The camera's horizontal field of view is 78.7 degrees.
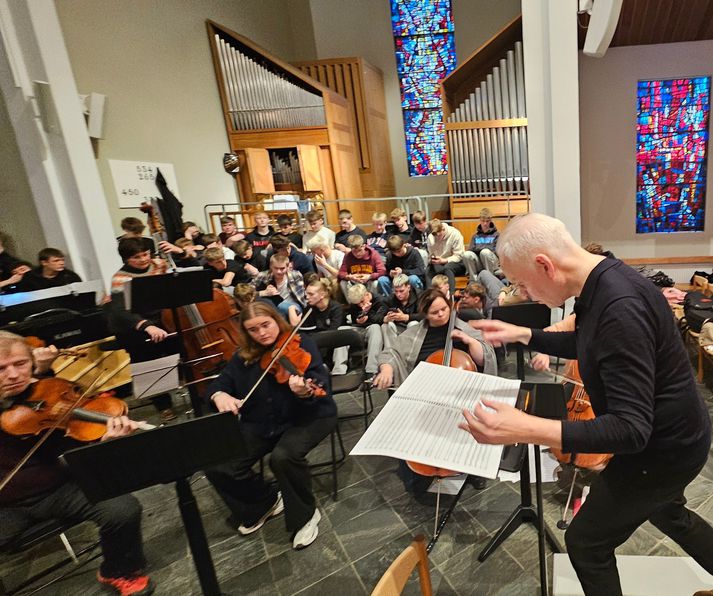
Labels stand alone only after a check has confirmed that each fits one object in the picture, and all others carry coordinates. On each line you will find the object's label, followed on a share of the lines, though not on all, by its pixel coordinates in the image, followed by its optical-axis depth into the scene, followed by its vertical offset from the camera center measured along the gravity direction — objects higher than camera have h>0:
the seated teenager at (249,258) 5.05 -0.57
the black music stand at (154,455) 1.38 -0.73
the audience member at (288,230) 6.09 -0.35
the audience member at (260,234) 5.91 -0.34
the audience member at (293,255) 4.70 -0.57
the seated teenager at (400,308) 4.17 -1.17
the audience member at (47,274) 4.36 -0.35
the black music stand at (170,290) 2.61 -0.41
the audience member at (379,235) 5.99 -0.60
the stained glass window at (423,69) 9.98 +2.64
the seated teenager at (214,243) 5.42 -0.34
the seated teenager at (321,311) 4.19 -1.07
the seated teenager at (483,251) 5.37 -0.91
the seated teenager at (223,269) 4.70 -0.62
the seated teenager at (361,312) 4.42 -1.19
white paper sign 5.96 +0.63
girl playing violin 2.35 -1.21
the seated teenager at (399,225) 5.92 -0.48
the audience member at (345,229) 5.93 -0.44
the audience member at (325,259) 5.32 -0.72
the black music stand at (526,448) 1.48 -1.14
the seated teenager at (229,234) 6.10 -0.30
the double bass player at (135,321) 3.42 -0.73
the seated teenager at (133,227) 4.48 -0.01
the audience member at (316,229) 6.04 -0.39
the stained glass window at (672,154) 5.21 -0.06
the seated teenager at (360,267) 4.86 -0.81
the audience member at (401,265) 4.80 -0.87
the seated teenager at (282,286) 4.54 -0.83
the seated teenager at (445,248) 5.42 -0.83
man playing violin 2.02 -1.20
